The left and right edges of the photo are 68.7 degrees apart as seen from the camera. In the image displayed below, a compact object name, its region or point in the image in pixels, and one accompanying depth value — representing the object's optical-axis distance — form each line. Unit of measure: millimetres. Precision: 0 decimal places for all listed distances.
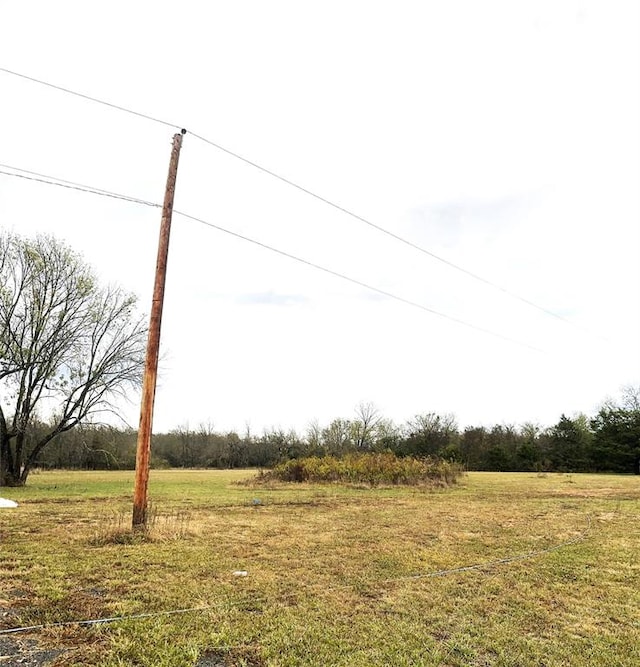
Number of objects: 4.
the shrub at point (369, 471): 21062
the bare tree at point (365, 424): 56438
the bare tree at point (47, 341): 18172
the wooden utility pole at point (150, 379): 7820
